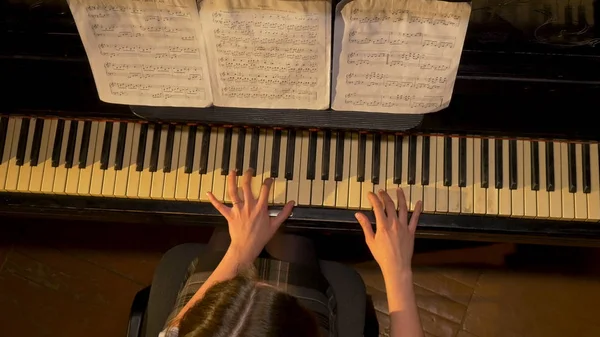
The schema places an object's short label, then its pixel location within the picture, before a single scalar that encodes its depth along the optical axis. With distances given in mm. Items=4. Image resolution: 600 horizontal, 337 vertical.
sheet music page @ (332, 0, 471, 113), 1206
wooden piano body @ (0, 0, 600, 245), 1485
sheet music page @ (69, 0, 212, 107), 1256
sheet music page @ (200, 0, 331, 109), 1224
